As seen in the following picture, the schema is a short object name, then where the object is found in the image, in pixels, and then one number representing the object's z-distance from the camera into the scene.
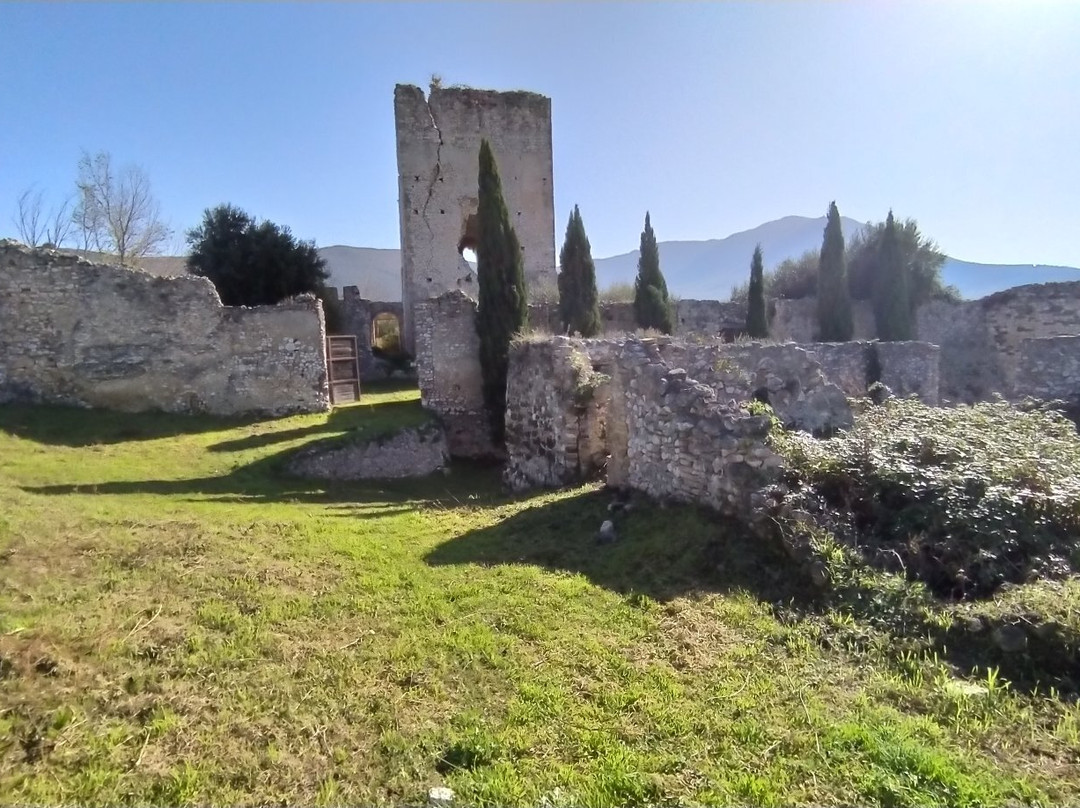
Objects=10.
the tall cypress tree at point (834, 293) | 24.48
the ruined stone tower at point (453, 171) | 26.59
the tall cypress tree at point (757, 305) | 24.34
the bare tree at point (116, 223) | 29.92
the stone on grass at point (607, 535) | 7.25
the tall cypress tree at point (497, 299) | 15.96
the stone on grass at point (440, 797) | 3.29
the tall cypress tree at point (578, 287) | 21.58
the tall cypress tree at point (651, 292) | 22.91
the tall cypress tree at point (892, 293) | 23.91
